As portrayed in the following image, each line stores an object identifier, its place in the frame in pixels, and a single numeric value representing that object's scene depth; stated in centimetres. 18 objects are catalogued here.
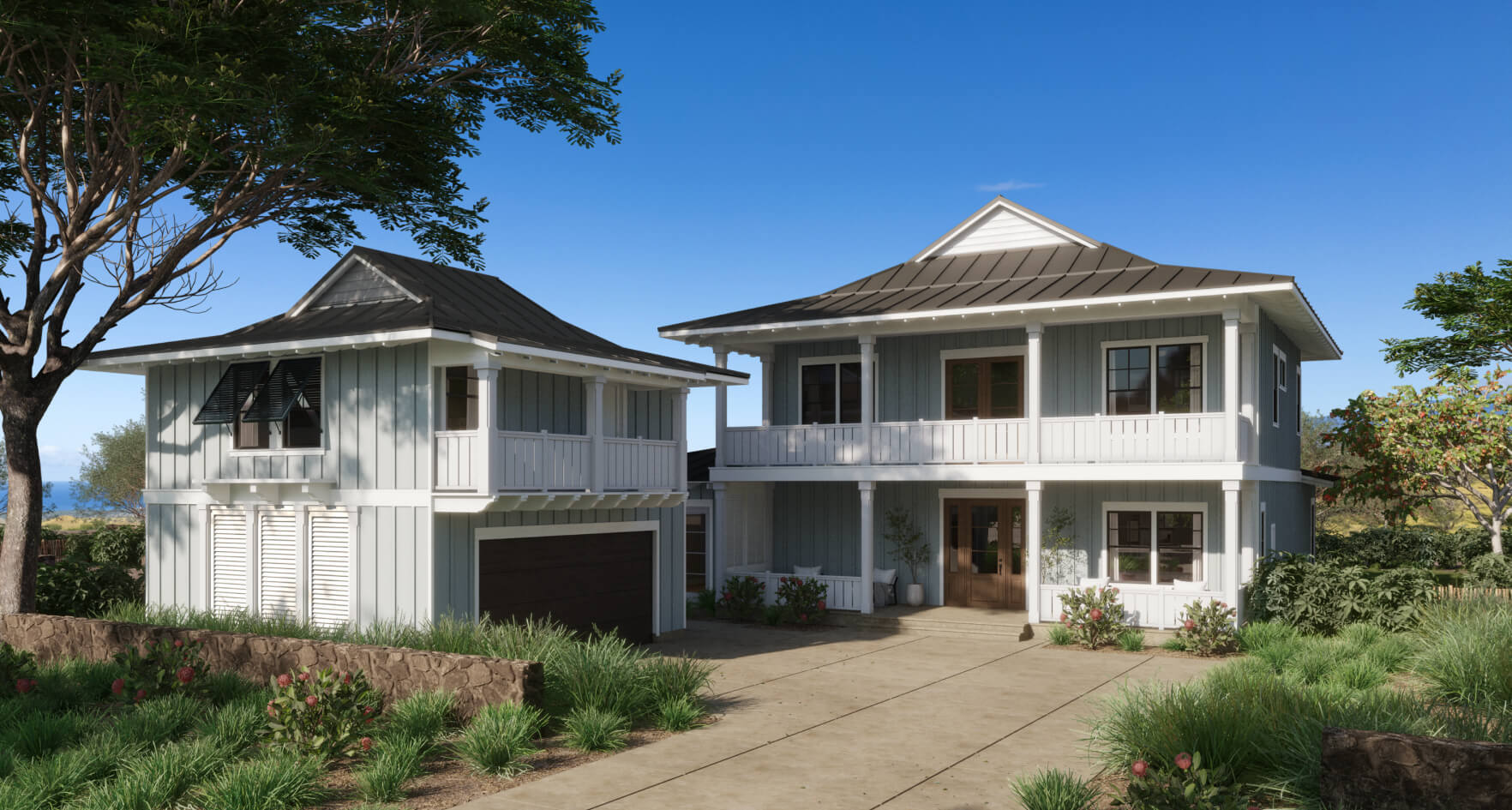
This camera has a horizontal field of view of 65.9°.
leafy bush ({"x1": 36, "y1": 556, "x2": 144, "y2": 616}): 1978
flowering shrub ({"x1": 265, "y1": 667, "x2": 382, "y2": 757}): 1038
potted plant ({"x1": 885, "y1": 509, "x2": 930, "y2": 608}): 2270
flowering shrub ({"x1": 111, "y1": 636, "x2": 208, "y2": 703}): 1270
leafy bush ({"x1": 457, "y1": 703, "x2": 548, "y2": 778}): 1017
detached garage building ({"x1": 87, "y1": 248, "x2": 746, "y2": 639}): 1591
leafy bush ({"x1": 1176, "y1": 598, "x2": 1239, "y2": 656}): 1748
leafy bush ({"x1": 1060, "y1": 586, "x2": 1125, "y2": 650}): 1841
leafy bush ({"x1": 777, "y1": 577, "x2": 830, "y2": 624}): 2108
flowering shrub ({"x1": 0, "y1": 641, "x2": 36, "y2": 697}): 1325
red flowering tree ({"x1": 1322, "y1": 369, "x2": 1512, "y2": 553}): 2603
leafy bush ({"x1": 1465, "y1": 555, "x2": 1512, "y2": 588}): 2172
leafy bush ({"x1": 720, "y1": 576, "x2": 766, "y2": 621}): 2177
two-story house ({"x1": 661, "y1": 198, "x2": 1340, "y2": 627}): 1912
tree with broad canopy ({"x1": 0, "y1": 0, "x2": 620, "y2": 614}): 1580
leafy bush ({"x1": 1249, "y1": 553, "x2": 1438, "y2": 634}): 1739
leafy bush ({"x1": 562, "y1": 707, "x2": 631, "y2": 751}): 1098
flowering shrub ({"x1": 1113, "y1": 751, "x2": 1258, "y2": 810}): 822
